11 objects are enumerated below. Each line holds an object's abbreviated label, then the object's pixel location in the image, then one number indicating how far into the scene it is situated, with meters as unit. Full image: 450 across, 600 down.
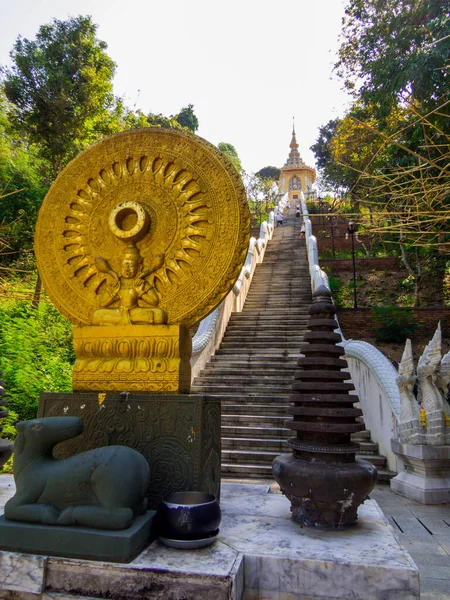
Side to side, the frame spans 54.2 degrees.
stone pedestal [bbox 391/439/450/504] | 5.41
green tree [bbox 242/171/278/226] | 34.34
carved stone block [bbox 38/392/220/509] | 3.15
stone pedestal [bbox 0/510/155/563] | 2.46
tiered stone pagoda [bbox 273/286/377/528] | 3.07
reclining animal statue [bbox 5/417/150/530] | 2.61
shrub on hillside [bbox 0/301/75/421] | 7.89
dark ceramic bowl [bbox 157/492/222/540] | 2.64
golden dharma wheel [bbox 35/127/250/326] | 3.63
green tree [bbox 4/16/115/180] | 15.31
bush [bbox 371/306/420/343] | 12.47
